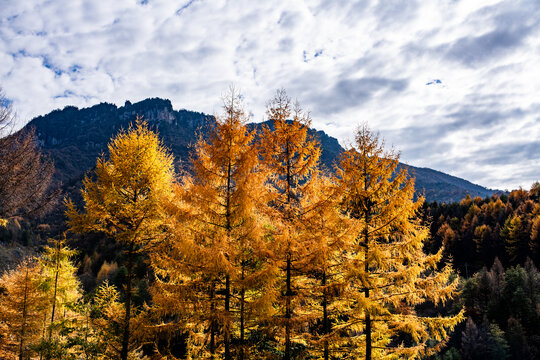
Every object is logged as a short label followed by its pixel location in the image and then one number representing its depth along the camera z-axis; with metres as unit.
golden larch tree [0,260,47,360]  17.77
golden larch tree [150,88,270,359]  8.73
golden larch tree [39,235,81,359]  17.36
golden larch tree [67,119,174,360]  11.05
